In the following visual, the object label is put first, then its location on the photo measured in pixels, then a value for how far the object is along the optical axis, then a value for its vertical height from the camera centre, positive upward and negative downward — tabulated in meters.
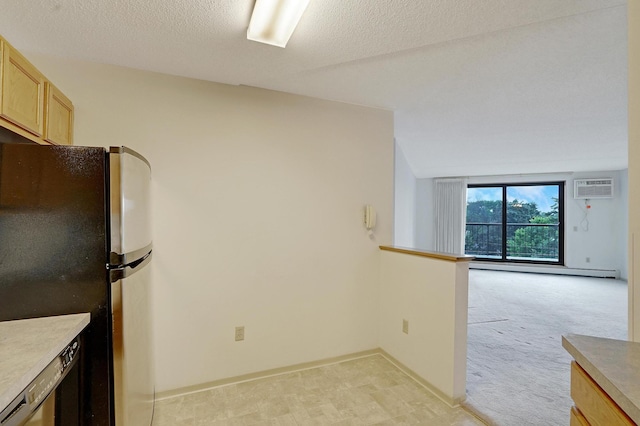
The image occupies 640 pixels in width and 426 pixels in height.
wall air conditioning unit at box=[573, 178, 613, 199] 6.31 +0.65
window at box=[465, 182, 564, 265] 6.89 -0.12
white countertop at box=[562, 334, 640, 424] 0.72 -0.42
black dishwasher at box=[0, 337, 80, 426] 0.84 -0.59
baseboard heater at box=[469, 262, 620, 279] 6.39 -1.18
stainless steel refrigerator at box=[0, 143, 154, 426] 1.29 -0.19
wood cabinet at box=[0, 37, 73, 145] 1.34 +0.58
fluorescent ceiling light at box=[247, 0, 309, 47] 1.45 +1.04
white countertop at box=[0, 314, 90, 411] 0.85 -0.47
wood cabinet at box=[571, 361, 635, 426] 0.76 -0.53
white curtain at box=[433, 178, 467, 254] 6.93 +0.09
